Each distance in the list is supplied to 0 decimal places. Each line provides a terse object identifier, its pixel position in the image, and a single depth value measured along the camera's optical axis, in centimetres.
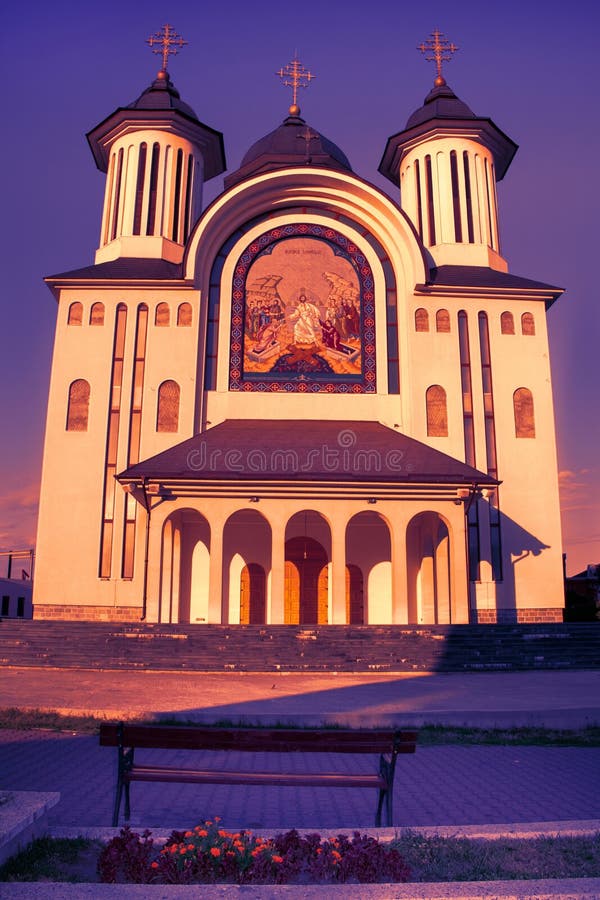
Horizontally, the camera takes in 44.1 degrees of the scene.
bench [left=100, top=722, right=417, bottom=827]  498
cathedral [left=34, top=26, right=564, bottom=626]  1920
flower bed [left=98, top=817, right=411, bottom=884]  388
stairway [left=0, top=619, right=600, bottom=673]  1546
